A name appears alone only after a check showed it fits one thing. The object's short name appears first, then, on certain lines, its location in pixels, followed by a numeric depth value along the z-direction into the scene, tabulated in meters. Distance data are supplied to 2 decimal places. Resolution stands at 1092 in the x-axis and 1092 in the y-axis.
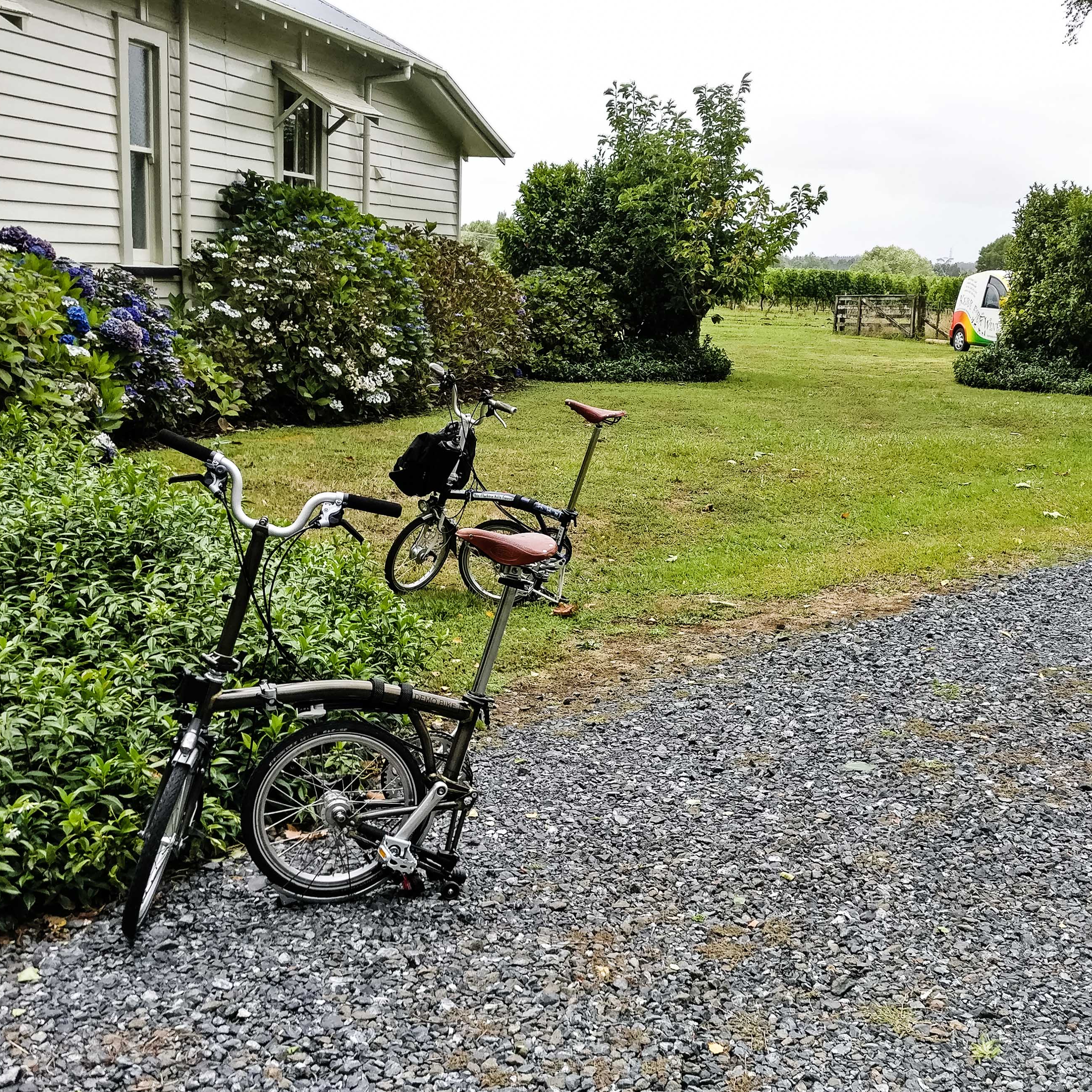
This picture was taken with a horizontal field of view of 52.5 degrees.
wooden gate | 31.98
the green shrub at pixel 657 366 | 17.73
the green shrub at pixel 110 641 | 3.12
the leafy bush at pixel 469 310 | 14.01
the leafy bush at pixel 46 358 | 7.11
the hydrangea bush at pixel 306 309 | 10.93
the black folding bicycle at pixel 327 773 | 2.97
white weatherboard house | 9.73
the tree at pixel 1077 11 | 17.86
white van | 23.91
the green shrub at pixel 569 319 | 17.97
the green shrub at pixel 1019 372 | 17.92
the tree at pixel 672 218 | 18.27
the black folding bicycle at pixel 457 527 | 6.04
